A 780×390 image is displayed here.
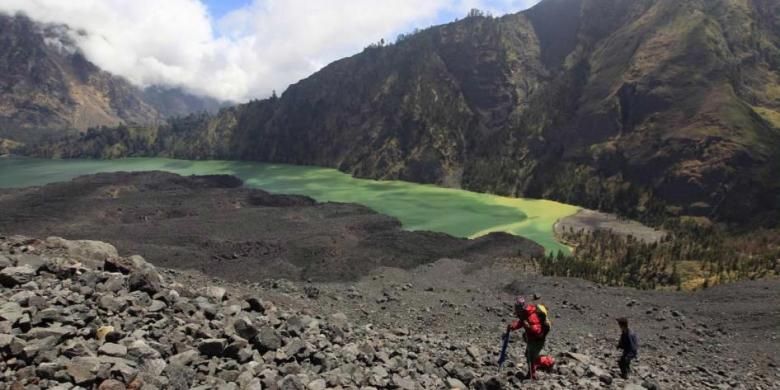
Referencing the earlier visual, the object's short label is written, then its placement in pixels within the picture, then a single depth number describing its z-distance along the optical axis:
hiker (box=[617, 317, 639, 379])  16.97
